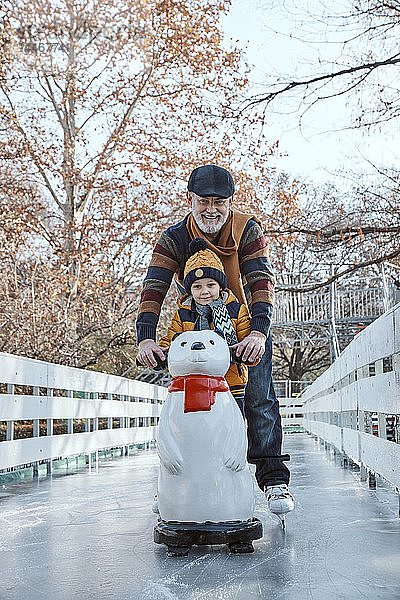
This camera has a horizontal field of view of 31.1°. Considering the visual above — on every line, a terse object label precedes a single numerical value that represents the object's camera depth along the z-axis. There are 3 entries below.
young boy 2.96
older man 3.19
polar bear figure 2.66
